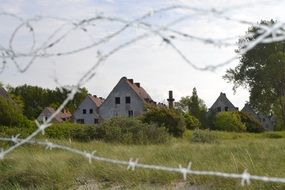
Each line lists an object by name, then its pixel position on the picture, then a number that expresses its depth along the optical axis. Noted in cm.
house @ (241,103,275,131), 6788
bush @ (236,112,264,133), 4847
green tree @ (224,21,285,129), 4572
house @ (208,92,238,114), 6606
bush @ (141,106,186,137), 3059
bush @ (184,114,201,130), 4155
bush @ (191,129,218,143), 2354
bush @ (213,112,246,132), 4449
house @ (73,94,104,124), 5206
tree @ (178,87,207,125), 5649
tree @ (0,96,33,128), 2486
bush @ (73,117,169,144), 1986
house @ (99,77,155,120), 4797
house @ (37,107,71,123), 6289
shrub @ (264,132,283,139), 3785
